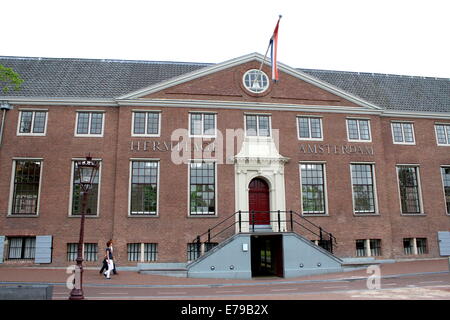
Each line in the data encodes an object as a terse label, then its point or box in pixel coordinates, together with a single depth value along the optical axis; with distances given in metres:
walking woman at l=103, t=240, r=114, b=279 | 15.06
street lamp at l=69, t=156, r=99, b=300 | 9.73
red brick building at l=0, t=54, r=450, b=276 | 18.83
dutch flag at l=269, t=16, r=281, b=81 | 18.41
